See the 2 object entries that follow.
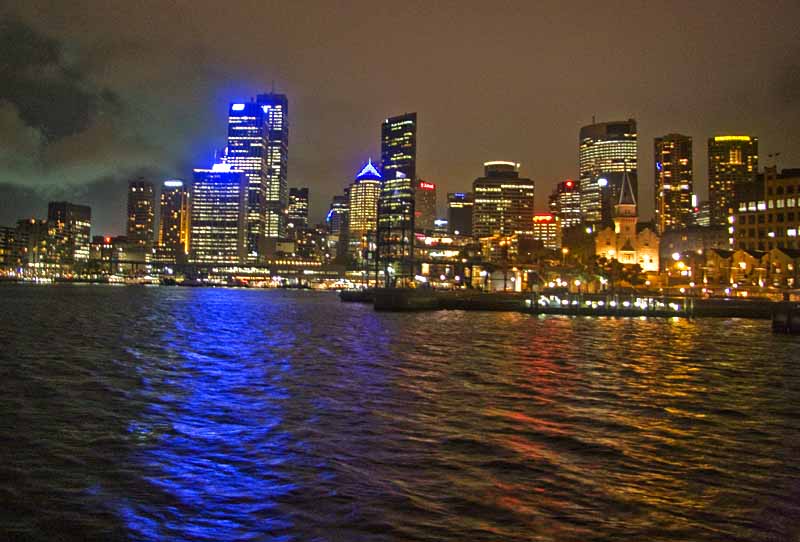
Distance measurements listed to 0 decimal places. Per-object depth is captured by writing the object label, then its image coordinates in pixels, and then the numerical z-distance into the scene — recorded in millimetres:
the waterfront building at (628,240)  166625
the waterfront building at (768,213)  132375
